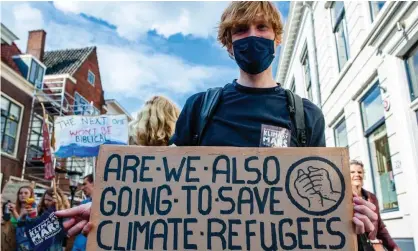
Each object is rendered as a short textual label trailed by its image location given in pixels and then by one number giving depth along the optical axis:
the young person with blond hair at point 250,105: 1.43
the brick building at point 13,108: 14.61
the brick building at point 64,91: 16.61
